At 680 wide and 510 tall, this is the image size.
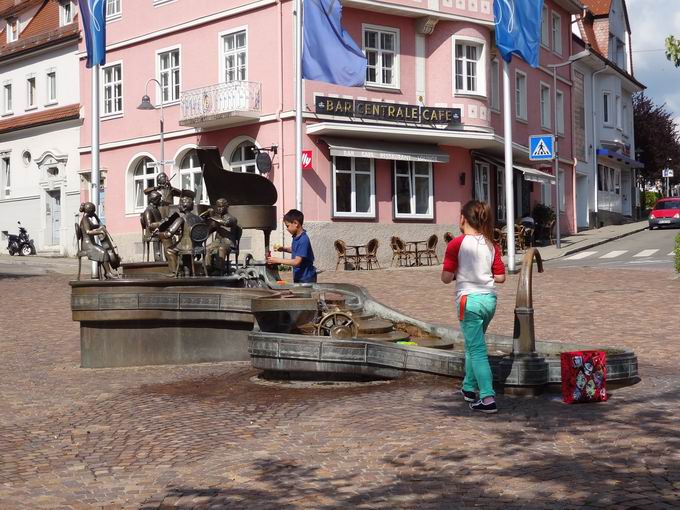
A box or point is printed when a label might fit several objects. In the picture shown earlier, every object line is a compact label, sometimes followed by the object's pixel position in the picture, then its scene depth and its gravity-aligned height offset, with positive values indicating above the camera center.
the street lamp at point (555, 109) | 32.28 +6.72
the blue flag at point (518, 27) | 22.50 +5.72
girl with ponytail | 7.32 +0.01
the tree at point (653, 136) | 60.22 +8.54
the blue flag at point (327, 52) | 21.27 +4.96
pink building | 28.80 +5.15
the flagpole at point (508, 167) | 23.48 +2.69
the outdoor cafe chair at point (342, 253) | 27.19 +0.81
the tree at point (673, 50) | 12.08 +2.74
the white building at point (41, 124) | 37.41 +6.28
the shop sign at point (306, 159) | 27.89 +3.47
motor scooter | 38.41 +1.69
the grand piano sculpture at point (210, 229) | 11.59 +0.66
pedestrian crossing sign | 26.42 +3.51
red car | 44.12 +2.86
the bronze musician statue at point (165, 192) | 13.16 +1.24
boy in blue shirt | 10.72 +0.34
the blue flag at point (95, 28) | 20.88 +5.44
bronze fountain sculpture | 8.39 -0.39
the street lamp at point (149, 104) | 29.12 +5.31
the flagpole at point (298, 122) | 24.27 +4.10
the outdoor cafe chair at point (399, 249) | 28.25 +0.94
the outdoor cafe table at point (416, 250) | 28.45 +0.92
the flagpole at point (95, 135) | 21.23 +3.27
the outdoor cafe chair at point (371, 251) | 27.33 +0.86
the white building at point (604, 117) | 45.34 +7.77
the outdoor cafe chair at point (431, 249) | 28.56 +0.93
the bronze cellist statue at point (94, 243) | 11.27 +0.49
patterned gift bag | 7.49 -0.74
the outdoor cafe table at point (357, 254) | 27.19 +0.77
